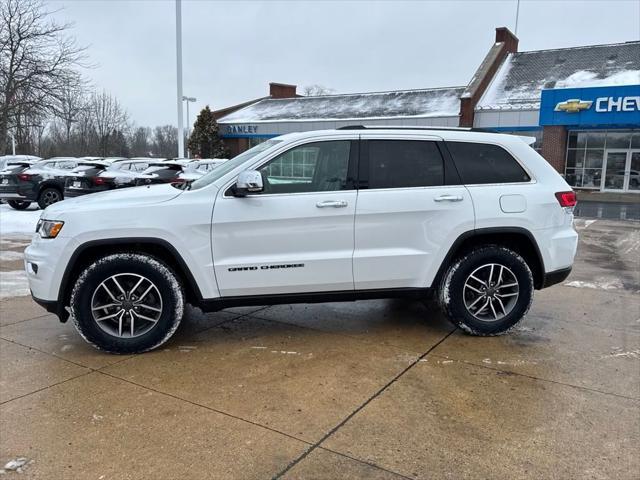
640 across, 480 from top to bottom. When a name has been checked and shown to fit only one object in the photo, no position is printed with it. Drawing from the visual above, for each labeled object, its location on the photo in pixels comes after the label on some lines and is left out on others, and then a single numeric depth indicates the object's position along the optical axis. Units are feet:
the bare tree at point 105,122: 155.33
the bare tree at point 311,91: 295.91
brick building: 80.07
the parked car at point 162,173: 47.50
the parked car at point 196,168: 48.01
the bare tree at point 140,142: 183.04
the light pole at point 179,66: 88.12
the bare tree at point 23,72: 72.23
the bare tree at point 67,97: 75.00
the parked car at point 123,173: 48.44
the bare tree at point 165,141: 219.41
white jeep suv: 13.78
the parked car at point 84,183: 46.75
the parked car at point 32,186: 48.06
